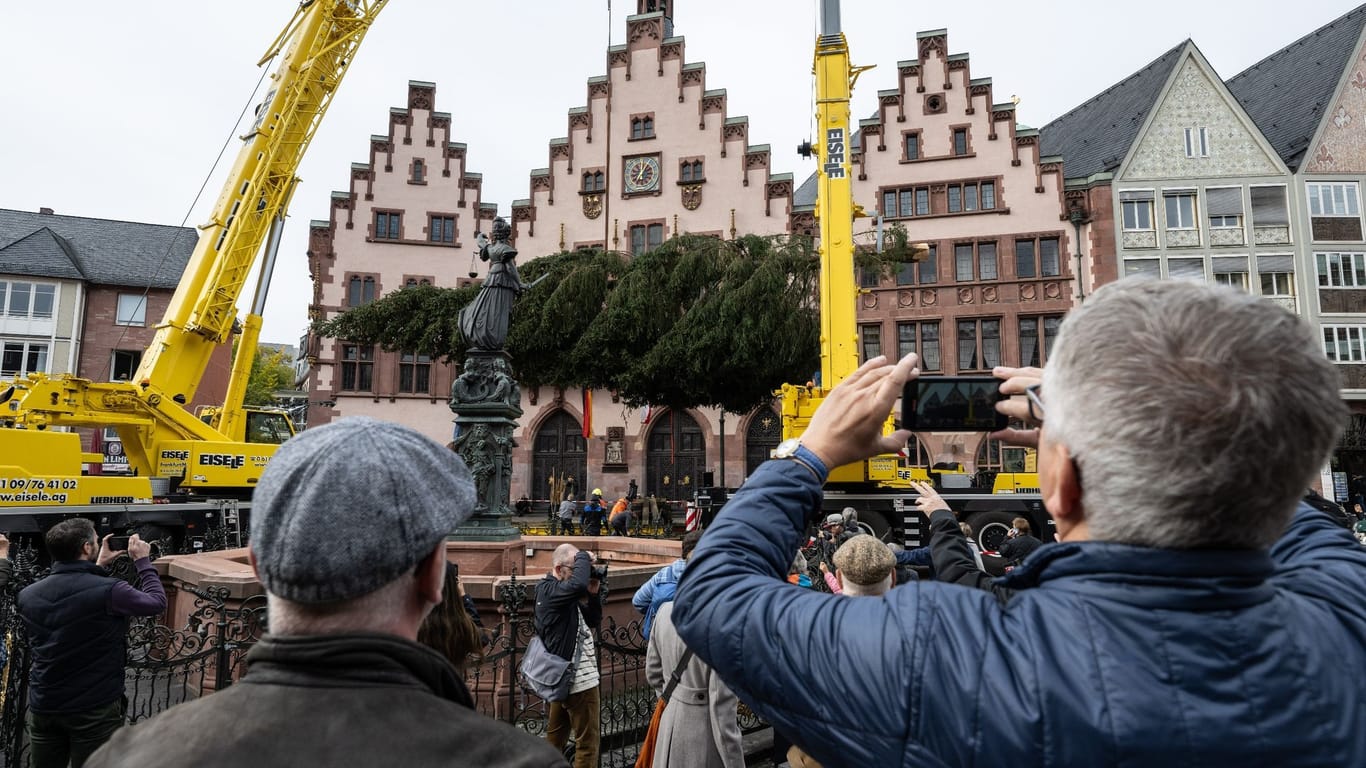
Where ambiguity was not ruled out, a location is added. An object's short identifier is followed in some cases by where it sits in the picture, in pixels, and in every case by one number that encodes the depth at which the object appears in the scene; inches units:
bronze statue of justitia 399.9
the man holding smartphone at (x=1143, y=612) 38.8
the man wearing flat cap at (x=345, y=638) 44.8
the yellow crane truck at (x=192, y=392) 498.3
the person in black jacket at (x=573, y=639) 189.2
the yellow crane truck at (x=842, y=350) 587.2
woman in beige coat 153.4
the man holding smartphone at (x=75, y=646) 155.1
